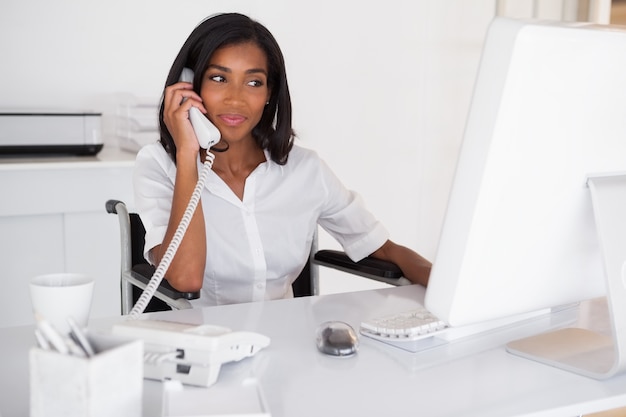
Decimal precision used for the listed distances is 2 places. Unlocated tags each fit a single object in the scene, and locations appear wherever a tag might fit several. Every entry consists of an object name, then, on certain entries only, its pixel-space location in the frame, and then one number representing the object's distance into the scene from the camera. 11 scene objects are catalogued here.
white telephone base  2.02
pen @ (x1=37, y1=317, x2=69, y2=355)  1.75
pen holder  1.72
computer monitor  1.90
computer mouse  2.18
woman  2.76
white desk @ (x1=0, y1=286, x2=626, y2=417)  1.99
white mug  1.96
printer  3.90
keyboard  2.24
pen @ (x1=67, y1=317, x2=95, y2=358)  1.77
